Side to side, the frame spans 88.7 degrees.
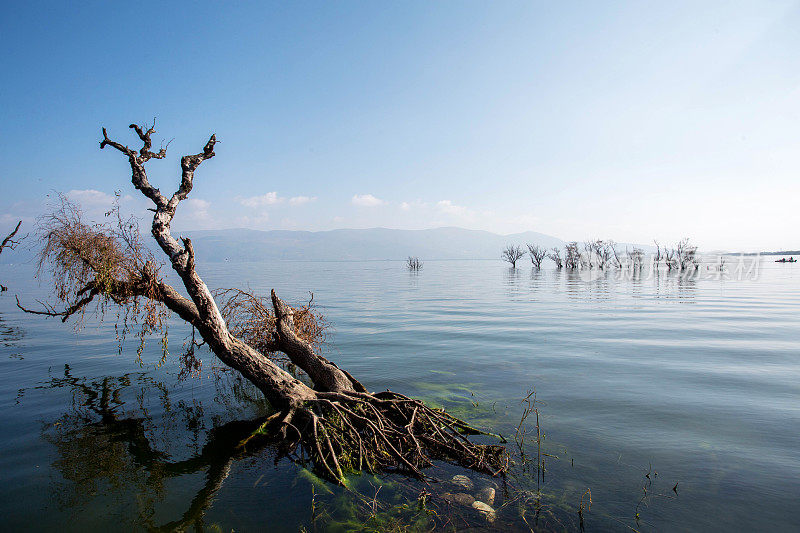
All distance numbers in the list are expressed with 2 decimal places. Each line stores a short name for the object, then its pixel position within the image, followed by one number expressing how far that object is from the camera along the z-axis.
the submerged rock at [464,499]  6.51
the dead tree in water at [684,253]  74.19
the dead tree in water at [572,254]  89.12
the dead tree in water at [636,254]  86.53
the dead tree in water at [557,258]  87.49
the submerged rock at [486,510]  6.22
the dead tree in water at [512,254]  95.75
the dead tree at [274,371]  7.81
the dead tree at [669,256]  77.46
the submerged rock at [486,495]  6.61
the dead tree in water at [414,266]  93.31
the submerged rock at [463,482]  7.00
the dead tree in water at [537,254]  87.69
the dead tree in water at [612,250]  83.73
